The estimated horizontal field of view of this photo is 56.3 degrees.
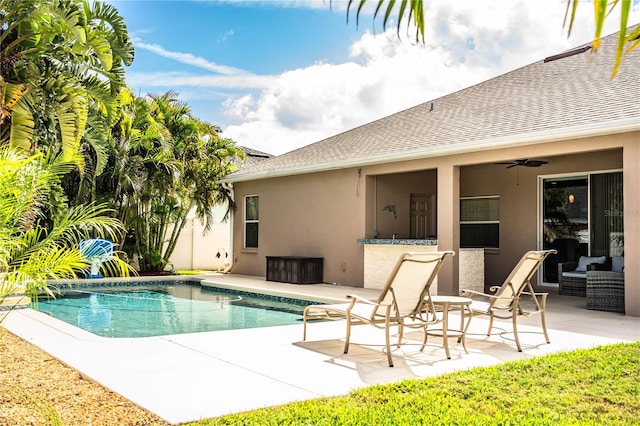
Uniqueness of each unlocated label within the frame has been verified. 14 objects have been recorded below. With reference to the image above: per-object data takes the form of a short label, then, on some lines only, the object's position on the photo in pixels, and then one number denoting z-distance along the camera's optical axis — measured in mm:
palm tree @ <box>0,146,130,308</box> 4391
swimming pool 9867
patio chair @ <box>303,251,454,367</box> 6070
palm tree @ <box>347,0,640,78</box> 1685
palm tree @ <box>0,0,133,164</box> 9469
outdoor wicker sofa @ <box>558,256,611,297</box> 12336
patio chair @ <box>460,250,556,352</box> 6785
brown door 15586
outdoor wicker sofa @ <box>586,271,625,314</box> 10039
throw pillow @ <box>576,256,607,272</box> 12272
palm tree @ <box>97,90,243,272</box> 17422
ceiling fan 12984
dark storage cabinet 15234
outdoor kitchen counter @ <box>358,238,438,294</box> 12812
